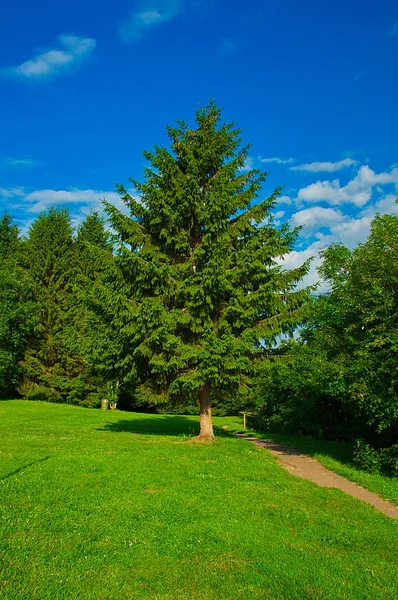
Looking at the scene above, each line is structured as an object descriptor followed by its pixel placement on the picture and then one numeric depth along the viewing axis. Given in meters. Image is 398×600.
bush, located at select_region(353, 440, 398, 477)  10.07
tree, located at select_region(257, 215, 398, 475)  9.30
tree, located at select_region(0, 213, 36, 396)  30.66
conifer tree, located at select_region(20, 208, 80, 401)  32.97
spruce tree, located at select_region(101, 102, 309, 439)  12.30
